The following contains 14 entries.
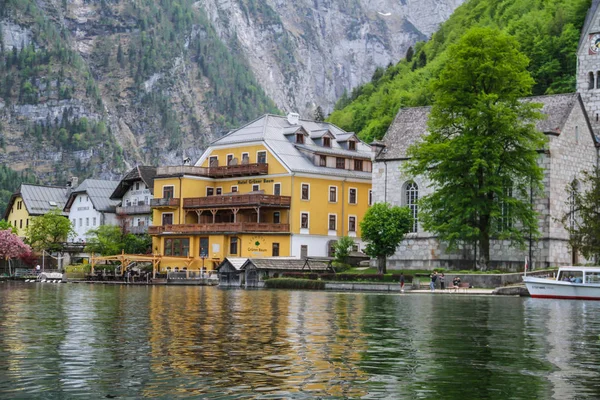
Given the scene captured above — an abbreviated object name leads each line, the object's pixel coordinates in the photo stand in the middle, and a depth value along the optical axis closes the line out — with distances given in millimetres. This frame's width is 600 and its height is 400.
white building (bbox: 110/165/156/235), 111812
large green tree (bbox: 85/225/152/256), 105125
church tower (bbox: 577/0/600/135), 79188
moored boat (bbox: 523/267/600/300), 52875
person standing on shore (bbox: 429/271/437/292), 61866
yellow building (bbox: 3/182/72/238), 130875
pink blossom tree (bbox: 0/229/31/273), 108625
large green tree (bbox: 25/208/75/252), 112375
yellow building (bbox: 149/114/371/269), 90812
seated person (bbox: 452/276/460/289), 62688
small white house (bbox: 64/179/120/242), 119875
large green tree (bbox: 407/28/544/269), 64062
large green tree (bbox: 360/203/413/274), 73438
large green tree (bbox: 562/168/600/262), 62625
